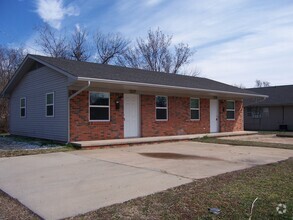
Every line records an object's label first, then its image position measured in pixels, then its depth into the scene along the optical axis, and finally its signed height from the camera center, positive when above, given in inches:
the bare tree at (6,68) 702.9 +159.3
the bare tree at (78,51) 1061.2 +264.2
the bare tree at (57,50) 1025.5 +260.3
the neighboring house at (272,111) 768.0 -5.3
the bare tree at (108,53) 1106.4 +265.7
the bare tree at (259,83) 2223.3 +249.1
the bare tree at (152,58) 1140.2 +249.9
